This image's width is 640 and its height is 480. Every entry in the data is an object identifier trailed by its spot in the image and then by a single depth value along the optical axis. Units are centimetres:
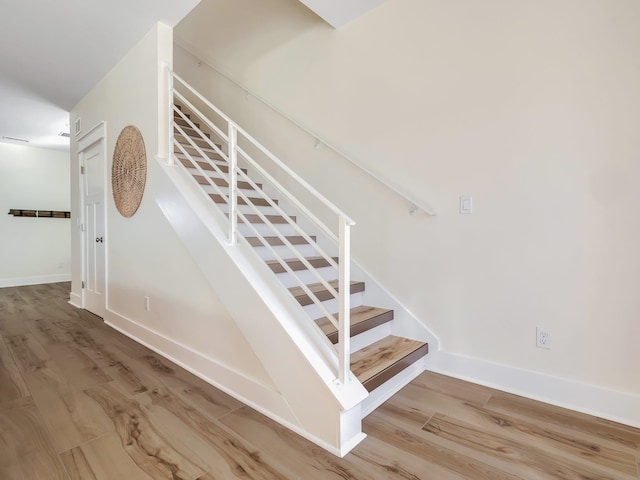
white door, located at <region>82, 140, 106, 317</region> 362
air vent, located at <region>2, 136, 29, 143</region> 550
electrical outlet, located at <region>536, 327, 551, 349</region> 197
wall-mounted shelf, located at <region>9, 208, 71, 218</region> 574
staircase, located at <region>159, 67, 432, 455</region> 153
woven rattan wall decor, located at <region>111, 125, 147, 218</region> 283
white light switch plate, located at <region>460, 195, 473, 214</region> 222
